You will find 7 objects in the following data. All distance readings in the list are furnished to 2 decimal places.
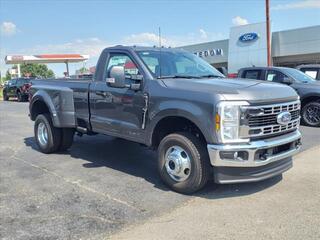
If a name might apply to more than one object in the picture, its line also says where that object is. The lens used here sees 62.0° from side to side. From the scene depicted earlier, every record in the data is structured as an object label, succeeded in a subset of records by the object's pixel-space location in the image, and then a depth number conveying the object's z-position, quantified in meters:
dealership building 20.86
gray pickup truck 3.22
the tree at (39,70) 69.67
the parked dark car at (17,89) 17.20
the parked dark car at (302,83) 7.38
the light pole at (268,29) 14.87
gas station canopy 32.85
